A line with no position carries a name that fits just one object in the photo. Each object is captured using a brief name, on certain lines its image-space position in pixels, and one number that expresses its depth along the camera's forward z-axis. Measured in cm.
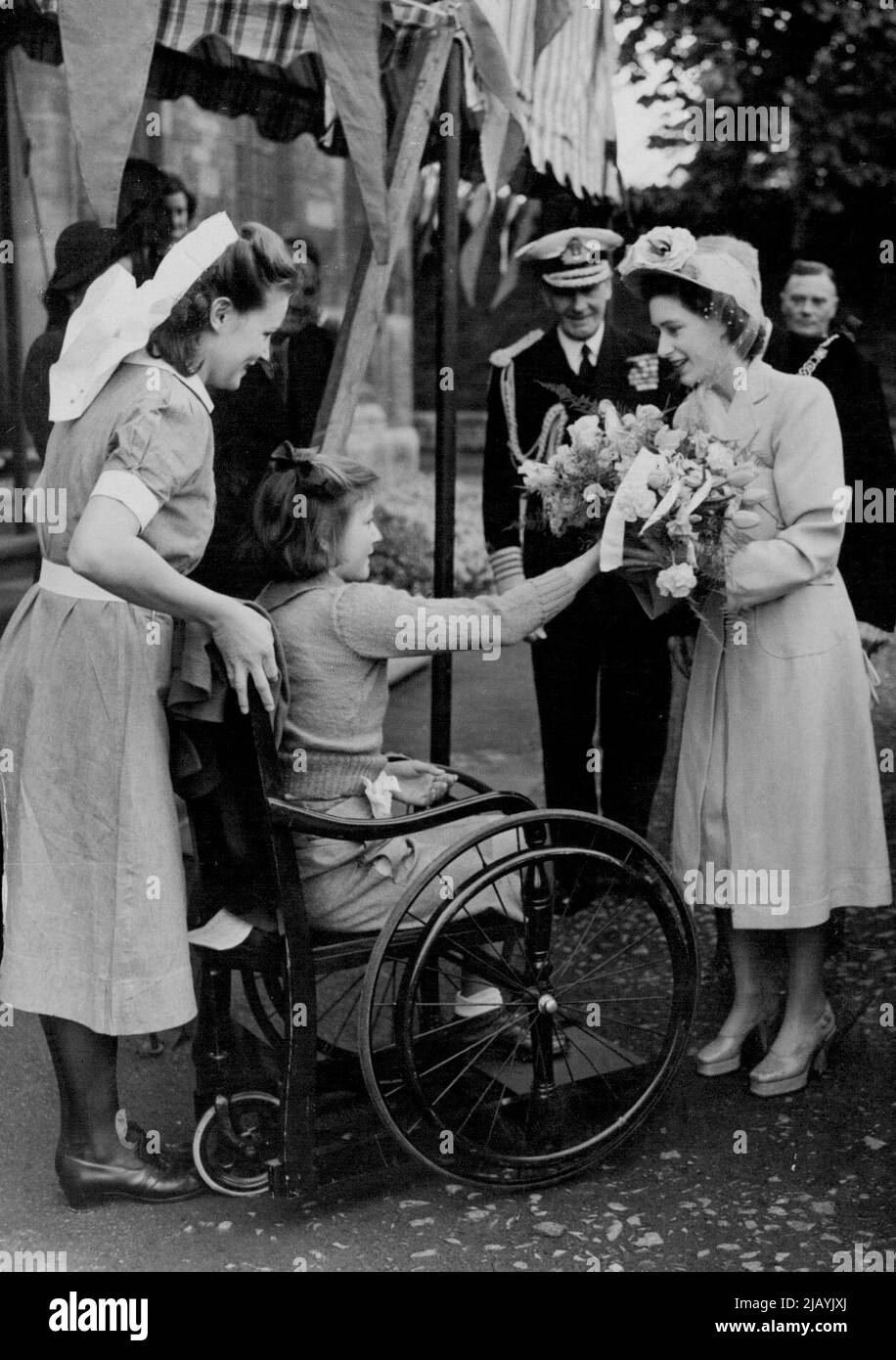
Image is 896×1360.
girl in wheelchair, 285
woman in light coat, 319
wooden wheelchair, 272
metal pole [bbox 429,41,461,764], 361
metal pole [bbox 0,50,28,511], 531
